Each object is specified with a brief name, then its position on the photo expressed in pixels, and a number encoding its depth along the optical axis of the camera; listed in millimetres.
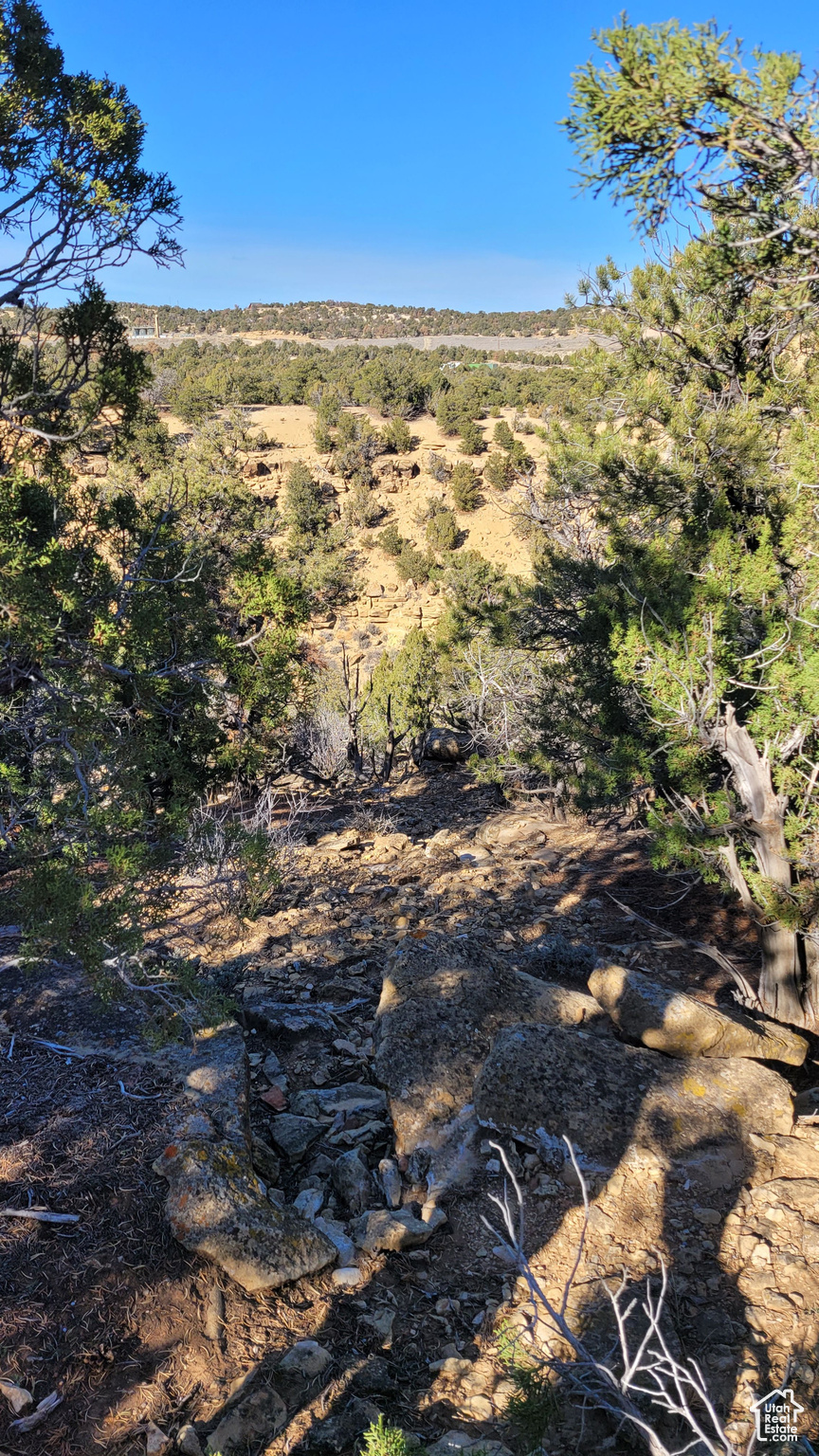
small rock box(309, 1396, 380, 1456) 2312
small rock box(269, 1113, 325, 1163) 3758
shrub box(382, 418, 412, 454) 26516
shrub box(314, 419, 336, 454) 26188
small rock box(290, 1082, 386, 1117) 4082
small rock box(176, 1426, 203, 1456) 2264
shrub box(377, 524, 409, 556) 22750
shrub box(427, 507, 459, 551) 22703
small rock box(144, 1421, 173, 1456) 2256
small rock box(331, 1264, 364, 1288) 3023
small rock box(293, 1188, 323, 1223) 3361
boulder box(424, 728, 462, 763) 11391
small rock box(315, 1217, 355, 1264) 3141
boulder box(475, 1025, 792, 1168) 3615
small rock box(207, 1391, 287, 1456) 2295
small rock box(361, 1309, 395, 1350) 2805
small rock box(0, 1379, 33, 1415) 2303
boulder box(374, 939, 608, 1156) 3855
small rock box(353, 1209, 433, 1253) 3205
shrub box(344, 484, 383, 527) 23688
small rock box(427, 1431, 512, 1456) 2236
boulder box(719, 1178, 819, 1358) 2842
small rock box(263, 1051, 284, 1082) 4395
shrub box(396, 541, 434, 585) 22000
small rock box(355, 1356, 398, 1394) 2551
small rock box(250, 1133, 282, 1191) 3527
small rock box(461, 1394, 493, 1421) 2525
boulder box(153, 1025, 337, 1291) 2871
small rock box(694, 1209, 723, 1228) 3275
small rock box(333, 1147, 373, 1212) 3490
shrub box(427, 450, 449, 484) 25453
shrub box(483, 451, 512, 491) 23820
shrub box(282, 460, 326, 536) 22734
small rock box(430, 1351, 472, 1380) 2684
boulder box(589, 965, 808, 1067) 4230
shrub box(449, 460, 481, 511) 24062
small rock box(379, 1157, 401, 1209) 3504
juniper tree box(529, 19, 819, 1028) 3020
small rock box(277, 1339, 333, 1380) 2586
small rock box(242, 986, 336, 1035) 4773
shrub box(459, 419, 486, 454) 26797
